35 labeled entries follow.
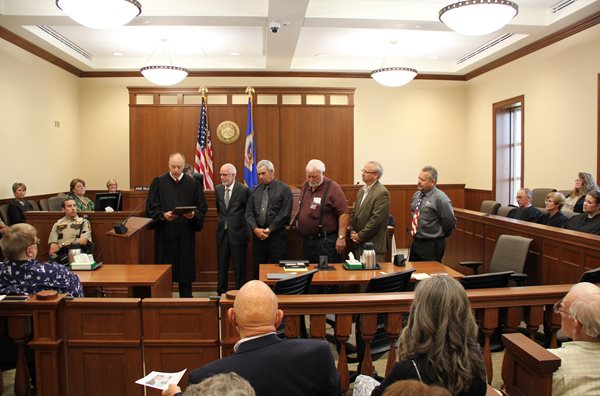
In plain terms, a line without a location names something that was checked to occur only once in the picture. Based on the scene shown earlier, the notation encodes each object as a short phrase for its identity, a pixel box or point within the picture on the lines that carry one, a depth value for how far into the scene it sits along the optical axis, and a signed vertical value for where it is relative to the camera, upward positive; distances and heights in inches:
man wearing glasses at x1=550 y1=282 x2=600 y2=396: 64.6 -23.1
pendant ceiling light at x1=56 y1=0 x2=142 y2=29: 178.9 +65.7
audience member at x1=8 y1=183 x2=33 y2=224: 263.0 -10.9
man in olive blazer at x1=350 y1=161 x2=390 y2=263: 177.8 -11.4
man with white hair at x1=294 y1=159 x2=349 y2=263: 187.6 -13.1
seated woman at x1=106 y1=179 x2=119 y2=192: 341.4 -0.5
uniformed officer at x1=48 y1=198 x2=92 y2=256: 198.1 -19.1
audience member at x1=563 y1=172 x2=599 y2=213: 233.1 -4.3
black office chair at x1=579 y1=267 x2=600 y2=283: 116.4 -23.0
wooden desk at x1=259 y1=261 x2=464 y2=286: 140.6 -27.8
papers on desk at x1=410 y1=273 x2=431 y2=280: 138.9 -27.1
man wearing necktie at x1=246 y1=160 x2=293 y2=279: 199.3 -12.1
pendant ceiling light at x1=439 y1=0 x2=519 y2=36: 186.5 +65.9
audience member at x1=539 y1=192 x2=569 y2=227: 211.2 -12.2
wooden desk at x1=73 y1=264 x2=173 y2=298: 141.4 -27.8
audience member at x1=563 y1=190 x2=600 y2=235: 178.6 -13.4
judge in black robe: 199.0 -15.6
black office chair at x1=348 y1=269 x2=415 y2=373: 104.7 -27.1
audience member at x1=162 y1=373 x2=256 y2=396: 40.1 -17.1
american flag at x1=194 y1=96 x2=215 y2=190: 344.8 +21.1
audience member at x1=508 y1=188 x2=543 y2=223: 230.7 -14.1
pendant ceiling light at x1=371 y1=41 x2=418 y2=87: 308.2 +69.0
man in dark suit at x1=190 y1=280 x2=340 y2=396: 60.1 -22.2
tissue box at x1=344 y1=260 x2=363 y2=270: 156.6 -26.5
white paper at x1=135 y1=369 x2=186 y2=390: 74.1 -30.8
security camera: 250.1 +82.4
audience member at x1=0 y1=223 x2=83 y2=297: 106.6 -18.3
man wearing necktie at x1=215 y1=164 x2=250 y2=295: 208.5 -18.4
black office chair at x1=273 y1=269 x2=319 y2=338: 107.8 -23.5
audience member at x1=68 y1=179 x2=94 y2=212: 265.1 -4.1
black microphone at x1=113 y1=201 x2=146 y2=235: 168.6 -15.3
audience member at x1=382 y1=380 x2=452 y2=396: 38.9 -16.8
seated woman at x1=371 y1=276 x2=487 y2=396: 59.7 -20.5
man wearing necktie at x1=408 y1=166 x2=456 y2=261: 181.8 -14.1
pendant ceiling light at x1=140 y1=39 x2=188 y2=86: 293.3 +68.1
